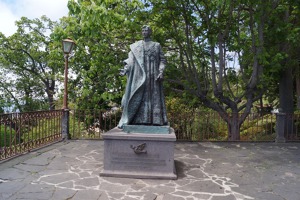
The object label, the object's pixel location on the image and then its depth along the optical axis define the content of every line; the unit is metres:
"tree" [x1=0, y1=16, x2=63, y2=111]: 22.42
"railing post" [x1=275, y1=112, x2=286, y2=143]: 9.11
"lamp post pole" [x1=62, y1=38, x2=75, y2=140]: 8.61
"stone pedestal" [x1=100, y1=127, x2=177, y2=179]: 4.90
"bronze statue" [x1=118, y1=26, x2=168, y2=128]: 5.24
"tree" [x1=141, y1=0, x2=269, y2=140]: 8.84
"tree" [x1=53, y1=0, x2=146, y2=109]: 6.60
